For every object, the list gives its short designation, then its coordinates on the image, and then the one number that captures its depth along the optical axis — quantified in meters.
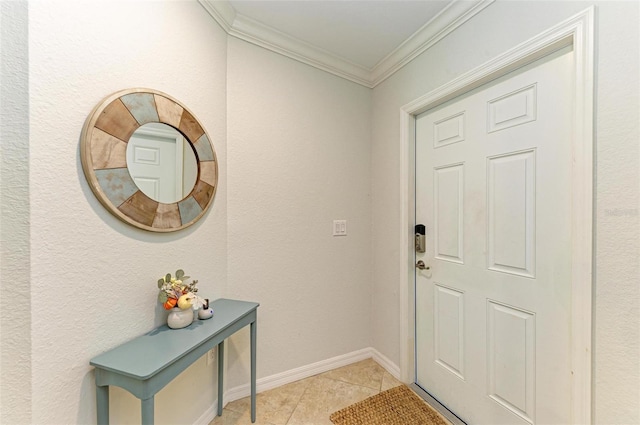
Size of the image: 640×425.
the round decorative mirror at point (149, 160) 0.93
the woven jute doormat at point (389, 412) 1.45
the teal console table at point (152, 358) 0.83
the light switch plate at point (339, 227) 1.97
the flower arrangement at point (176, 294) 1.11
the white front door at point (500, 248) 1.10
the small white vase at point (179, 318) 1.12
